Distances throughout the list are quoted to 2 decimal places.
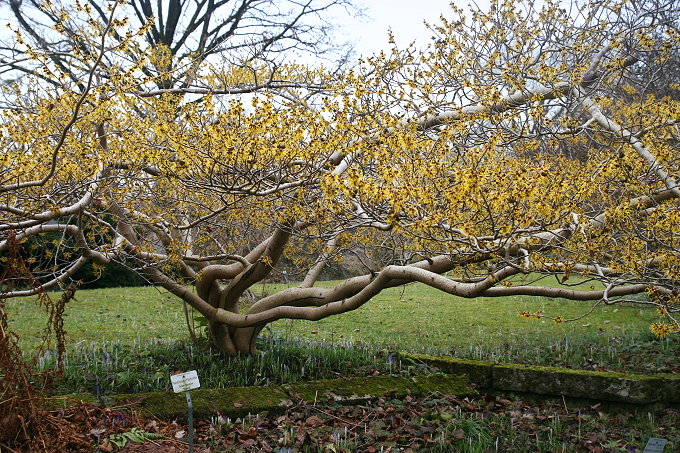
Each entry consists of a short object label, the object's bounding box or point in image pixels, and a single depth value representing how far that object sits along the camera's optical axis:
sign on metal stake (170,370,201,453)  3.58
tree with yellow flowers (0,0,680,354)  4.06
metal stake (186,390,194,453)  3.50
